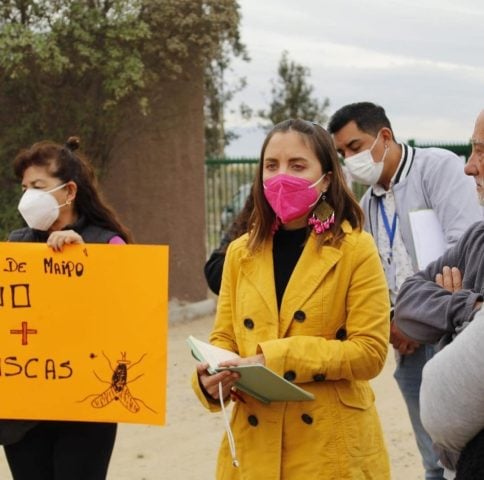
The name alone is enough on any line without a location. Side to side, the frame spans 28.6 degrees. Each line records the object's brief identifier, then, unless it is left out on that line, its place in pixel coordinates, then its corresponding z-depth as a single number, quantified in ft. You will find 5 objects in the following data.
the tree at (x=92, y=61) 33.81
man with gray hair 6.48
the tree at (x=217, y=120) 61.31
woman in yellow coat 9.79
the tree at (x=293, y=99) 91.91
